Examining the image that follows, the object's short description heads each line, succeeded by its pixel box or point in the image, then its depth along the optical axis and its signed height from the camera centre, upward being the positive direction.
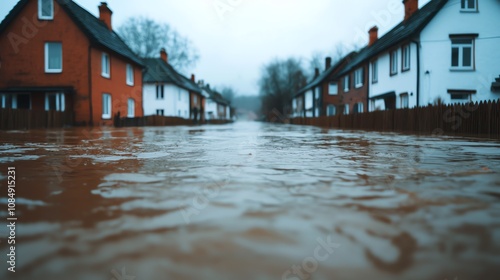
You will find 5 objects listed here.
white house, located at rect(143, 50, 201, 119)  36.78 +4.25
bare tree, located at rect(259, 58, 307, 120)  67.19 +9.11
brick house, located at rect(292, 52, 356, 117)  37.12 +4.39
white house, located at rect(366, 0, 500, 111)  17.44 +3.99
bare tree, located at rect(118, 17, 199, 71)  49.25 +13.02
